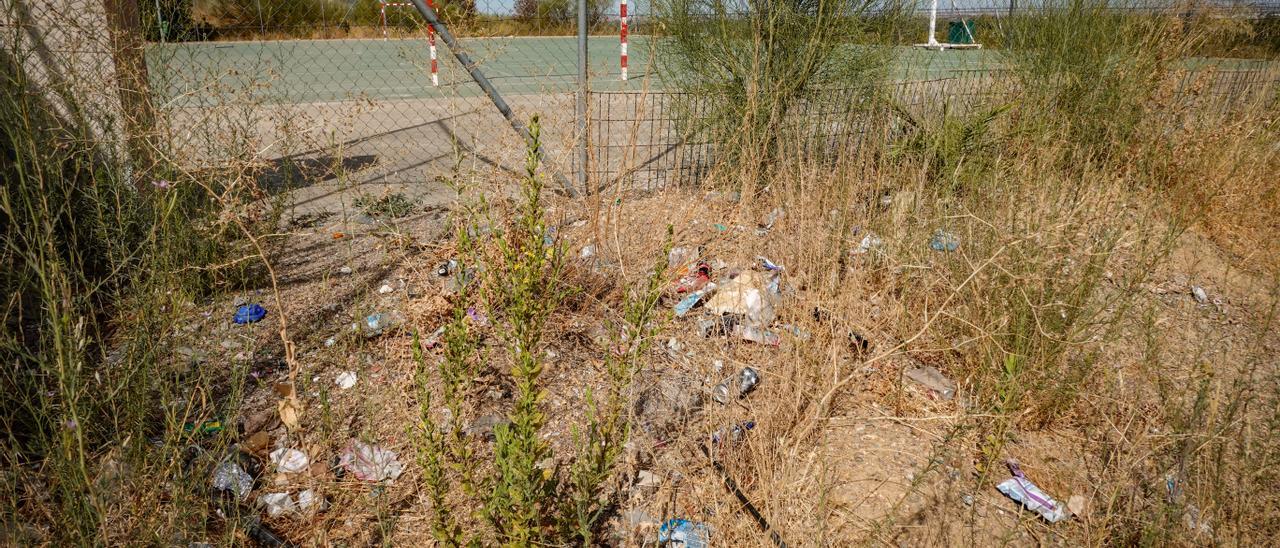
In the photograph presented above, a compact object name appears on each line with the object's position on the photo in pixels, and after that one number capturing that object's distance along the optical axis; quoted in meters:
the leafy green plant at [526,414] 1.68
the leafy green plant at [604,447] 1.84
